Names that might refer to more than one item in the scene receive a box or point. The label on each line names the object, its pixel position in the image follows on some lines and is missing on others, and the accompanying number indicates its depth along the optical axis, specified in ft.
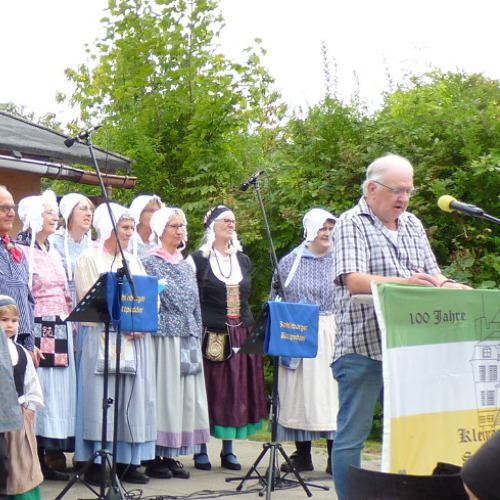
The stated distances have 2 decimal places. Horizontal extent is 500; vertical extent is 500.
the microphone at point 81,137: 20.80
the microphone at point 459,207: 15.05
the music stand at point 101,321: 20.68
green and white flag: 14.35
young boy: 19.07
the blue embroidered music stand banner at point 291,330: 22.49
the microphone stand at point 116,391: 20.58
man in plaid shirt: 16.20
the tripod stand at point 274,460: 22.09
